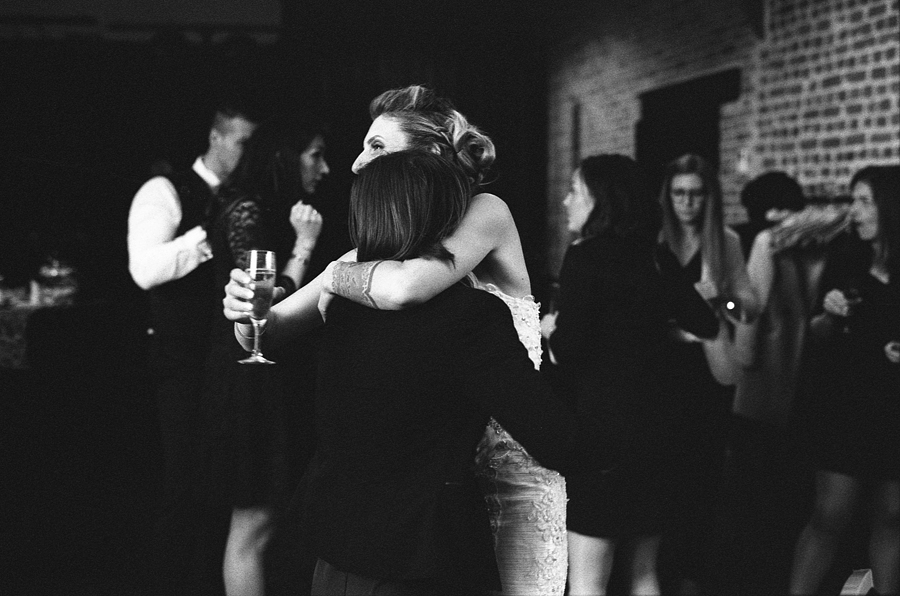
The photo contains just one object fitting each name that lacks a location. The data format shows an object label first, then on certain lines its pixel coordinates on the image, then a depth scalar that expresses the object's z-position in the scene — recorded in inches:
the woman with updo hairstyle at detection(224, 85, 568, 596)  59.3
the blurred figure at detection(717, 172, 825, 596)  149.3
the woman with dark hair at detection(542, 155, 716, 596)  101.1
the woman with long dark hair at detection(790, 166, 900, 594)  113.4
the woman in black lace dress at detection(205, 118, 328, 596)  97.2
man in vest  110.2
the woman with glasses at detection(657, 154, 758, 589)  115.5
